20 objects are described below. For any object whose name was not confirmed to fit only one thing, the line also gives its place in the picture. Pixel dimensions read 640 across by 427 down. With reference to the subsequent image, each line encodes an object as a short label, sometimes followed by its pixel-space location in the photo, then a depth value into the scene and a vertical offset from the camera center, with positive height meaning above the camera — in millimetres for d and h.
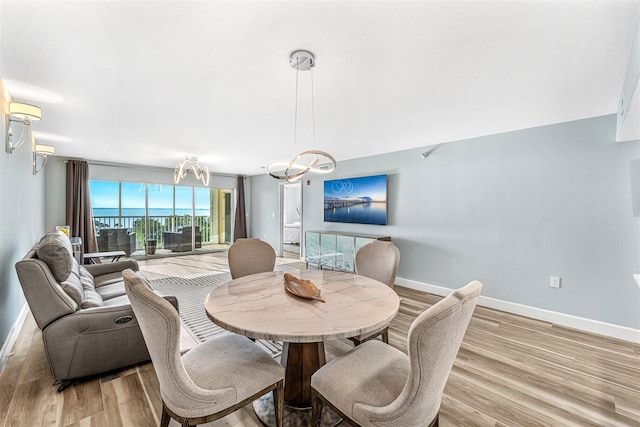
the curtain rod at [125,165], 6090 +1057
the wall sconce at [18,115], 2322 +817
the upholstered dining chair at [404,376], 1048 -802
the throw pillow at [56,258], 2117 -355
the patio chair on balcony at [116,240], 6398 -675
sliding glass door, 6457 -145
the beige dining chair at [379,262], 2514 -478
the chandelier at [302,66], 1854 +1024
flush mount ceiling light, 4907 +938
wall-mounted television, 4918 +222
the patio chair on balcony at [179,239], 7332 -743
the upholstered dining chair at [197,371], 1169 -800
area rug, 2775 -1209
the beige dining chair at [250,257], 2809 -473
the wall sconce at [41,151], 3971 +856
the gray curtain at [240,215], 8328 -110
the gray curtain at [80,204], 5797 +143
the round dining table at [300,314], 1352 -558
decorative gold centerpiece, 1778 -507
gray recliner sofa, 1891 -784
